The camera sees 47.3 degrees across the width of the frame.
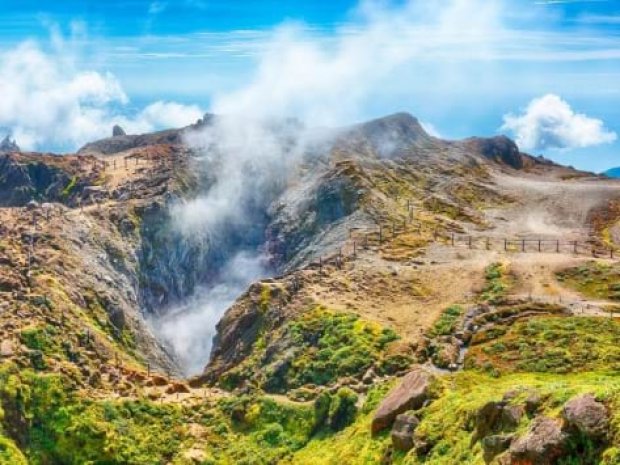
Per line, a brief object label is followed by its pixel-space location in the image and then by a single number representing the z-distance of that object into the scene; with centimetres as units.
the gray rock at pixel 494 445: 3981
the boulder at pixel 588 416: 3431
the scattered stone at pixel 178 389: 8375
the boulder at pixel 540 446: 3516
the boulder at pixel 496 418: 4219
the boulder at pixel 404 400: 5816
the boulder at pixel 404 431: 5259
